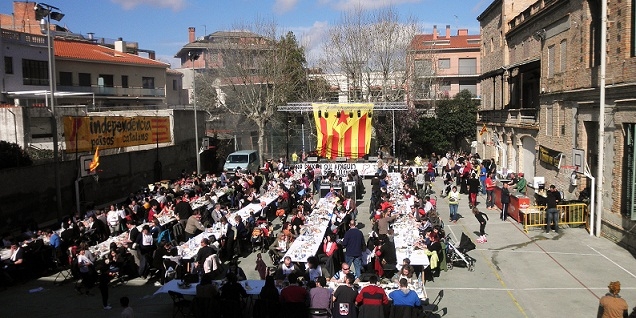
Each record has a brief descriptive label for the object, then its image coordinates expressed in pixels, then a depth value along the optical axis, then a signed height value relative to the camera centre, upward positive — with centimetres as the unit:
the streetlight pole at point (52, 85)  2127 +154
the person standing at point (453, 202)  2144 -312
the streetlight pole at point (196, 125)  3369 -10
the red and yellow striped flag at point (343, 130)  3497 -55
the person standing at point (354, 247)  1413 -312
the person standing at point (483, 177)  2835 -293
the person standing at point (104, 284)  1265 -351
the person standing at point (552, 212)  1928 -320
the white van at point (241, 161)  3548 -241
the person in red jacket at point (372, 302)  990 -315
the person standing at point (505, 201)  2144 -311
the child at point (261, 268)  1369 -349
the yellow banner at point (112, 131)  2459 -30
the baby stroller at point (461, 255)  1517 -365
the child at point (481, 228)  1769 -352
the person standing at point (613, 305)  905 -302
